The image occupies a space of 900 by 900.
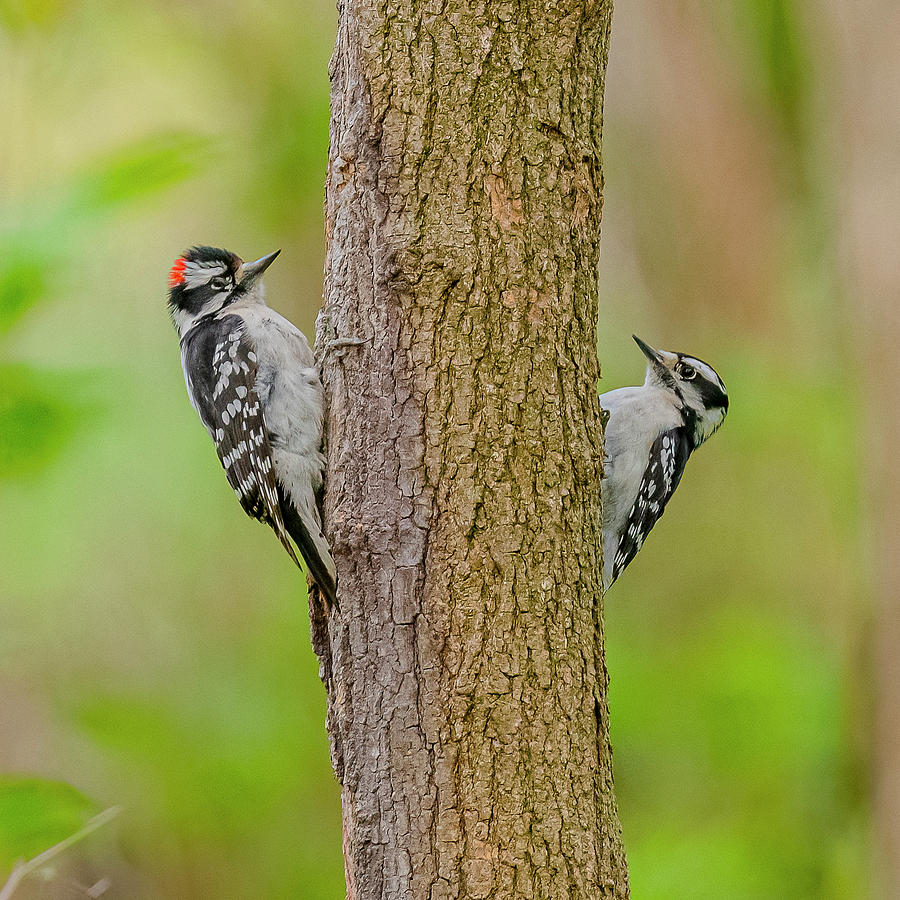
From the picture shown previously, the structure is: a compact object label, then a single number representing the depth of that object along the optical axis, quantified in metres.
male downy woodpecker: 5.42
